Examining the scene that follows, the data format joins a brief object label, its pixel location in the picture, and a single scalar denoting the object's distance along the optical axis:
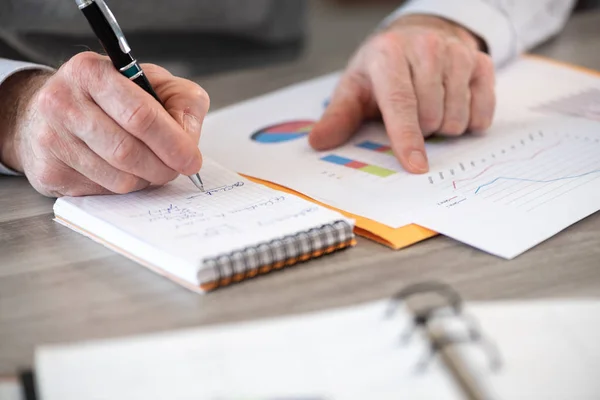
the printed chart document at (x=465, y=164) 0.72
